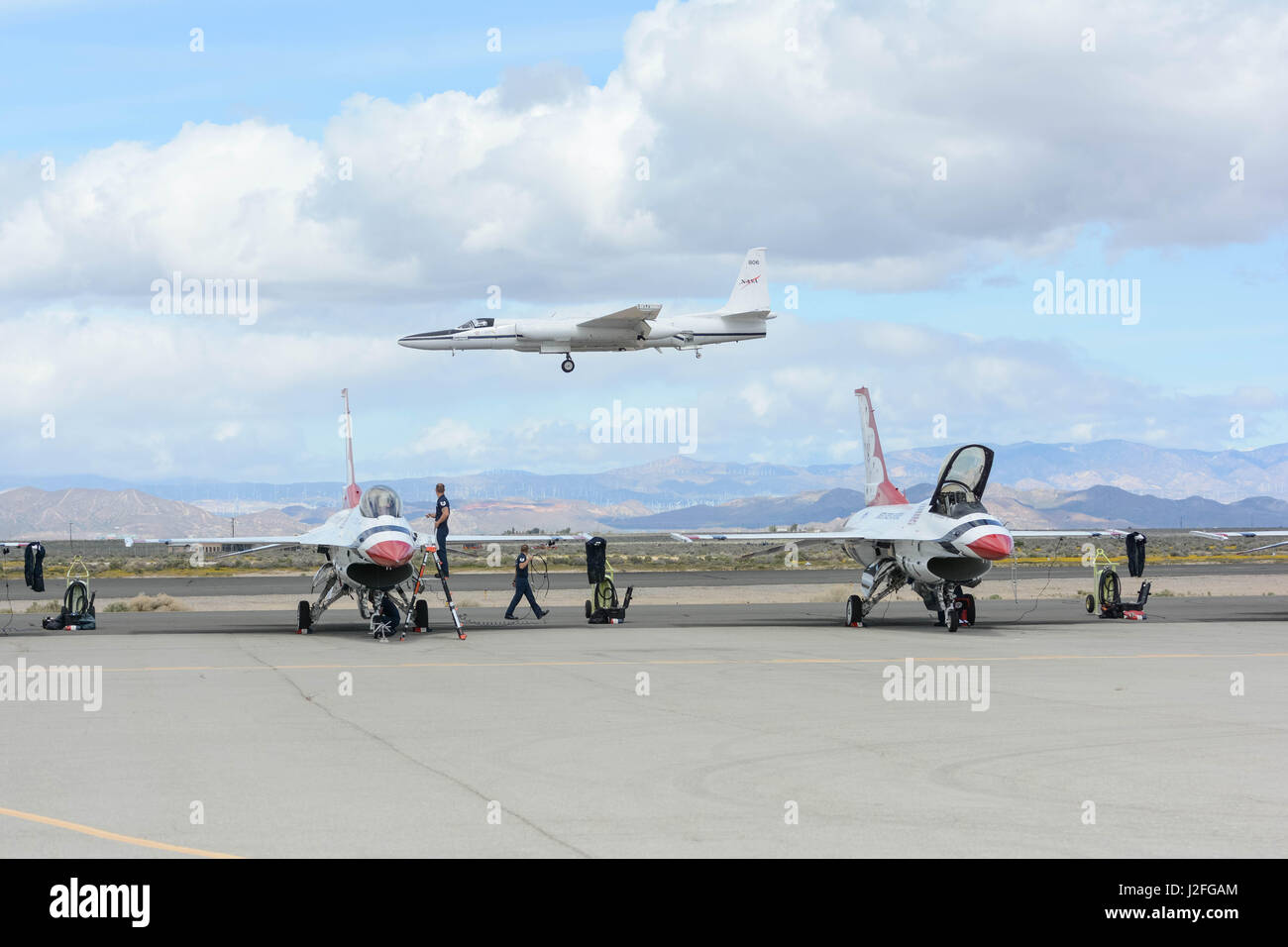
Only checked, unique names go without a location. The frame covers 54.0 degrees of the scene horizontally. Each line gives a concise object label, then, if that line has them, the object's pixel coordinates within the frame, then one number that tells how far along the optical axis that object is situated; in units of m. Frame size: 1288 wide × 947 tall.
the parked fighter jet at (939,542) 24.22
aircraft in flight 43.53
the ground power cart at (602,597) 26.91
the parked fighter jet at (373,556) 22.72
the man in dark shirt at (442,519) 24.22
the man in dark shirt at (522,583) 27.73
